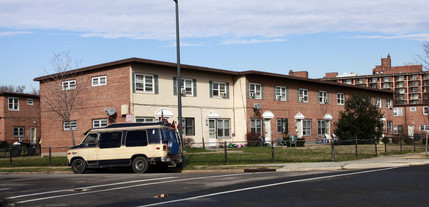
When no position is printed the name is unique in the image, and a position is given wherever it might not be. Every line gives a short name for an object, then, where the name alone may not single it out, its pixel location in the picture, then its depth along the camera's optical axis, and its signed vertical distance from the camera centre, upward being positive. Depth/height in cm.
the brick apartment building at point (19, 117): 5275 +113
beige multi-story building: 3325 +180
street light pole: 2133 +278
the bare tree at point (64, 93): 3464 +249
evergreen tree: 3900 +4
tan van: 1958 -98
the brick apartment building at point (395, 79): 12730 +1119
